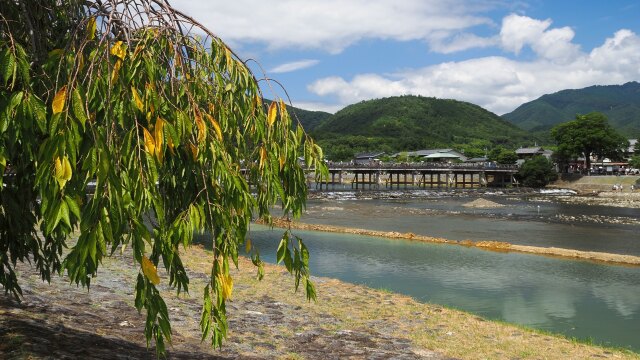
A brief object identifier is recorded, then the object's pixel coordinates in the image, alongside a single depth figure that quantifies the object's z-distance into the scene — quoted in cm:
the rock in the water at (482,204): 5322
